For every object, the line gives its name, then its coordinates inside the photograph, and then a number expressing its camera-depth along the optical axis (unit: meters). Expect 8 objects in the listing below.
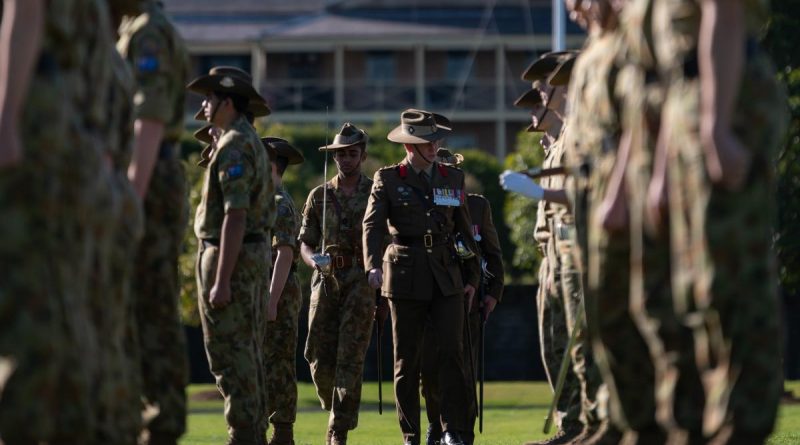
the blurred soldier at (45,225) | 13.23
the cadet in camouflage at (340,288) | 28.69
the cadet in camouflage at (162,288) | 18.37
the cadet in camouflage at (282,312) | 27.73
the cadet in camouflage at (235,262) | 21.03
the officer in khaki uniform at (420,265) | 26.89
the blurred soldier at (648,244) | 15.02
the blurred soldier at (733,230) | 13.92
